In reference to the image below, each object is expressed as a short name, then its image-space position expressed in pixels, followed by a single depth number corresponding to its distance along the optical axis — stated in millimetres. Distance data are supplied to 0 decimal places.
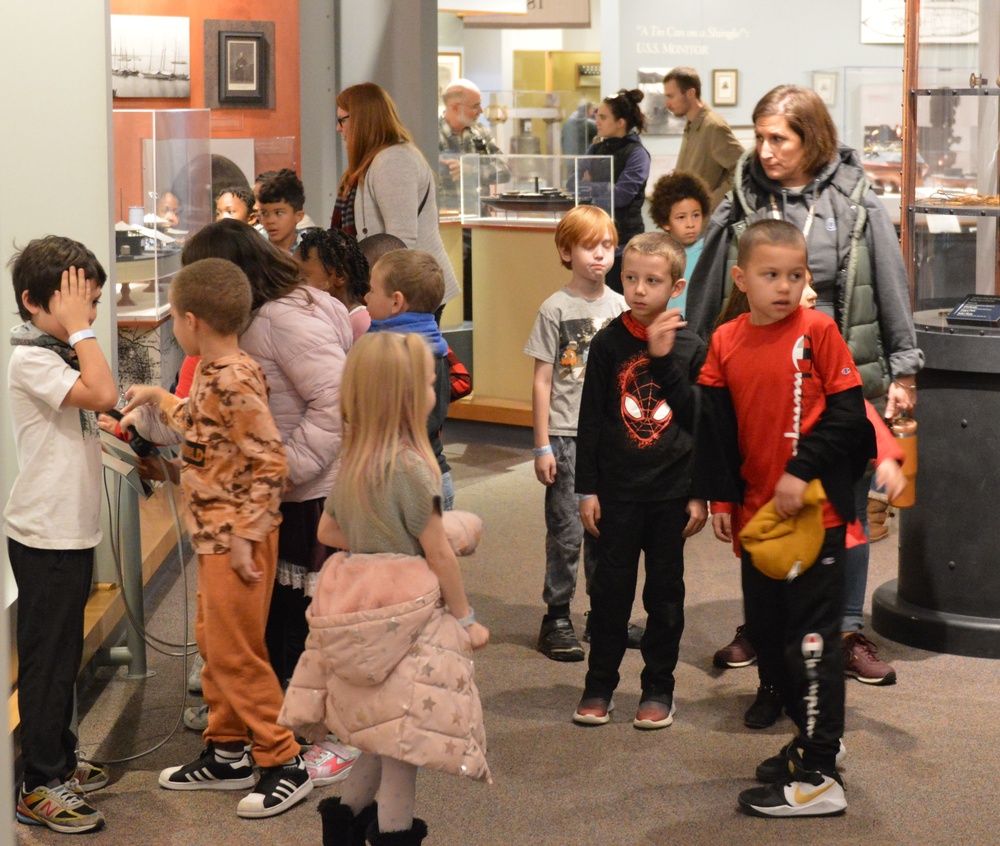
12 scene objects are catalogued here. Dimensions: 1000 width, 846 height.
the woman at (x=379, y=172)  5207
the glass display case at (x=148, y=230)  5031
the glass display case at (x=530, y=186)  7551
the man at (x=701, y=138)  7828
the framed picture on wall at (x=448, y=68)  12820
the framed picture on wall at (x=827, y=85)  10797
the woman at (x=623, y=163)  7691
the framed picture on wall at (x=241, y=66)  8250
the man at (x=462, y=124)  9133
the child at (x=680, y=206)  5555
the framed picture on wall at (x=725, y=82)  10977
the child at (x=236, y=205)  6238
